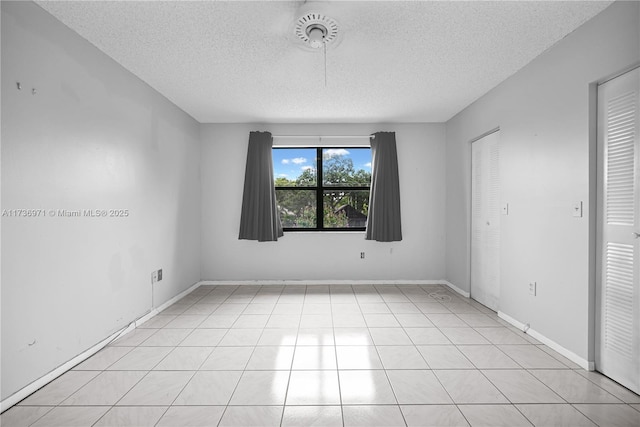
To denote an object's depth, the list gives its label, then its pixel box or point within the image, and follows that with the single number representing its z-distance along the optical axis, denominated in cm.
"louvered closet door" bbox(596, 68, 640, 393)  190
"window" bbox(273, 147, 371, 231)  476
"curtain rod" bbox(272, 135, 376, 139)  458
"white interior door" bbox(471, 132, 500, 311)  338
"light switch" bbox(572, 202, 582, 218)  221
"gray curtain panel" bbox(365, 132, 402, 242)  449
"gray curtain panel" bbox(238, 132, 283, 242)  445
